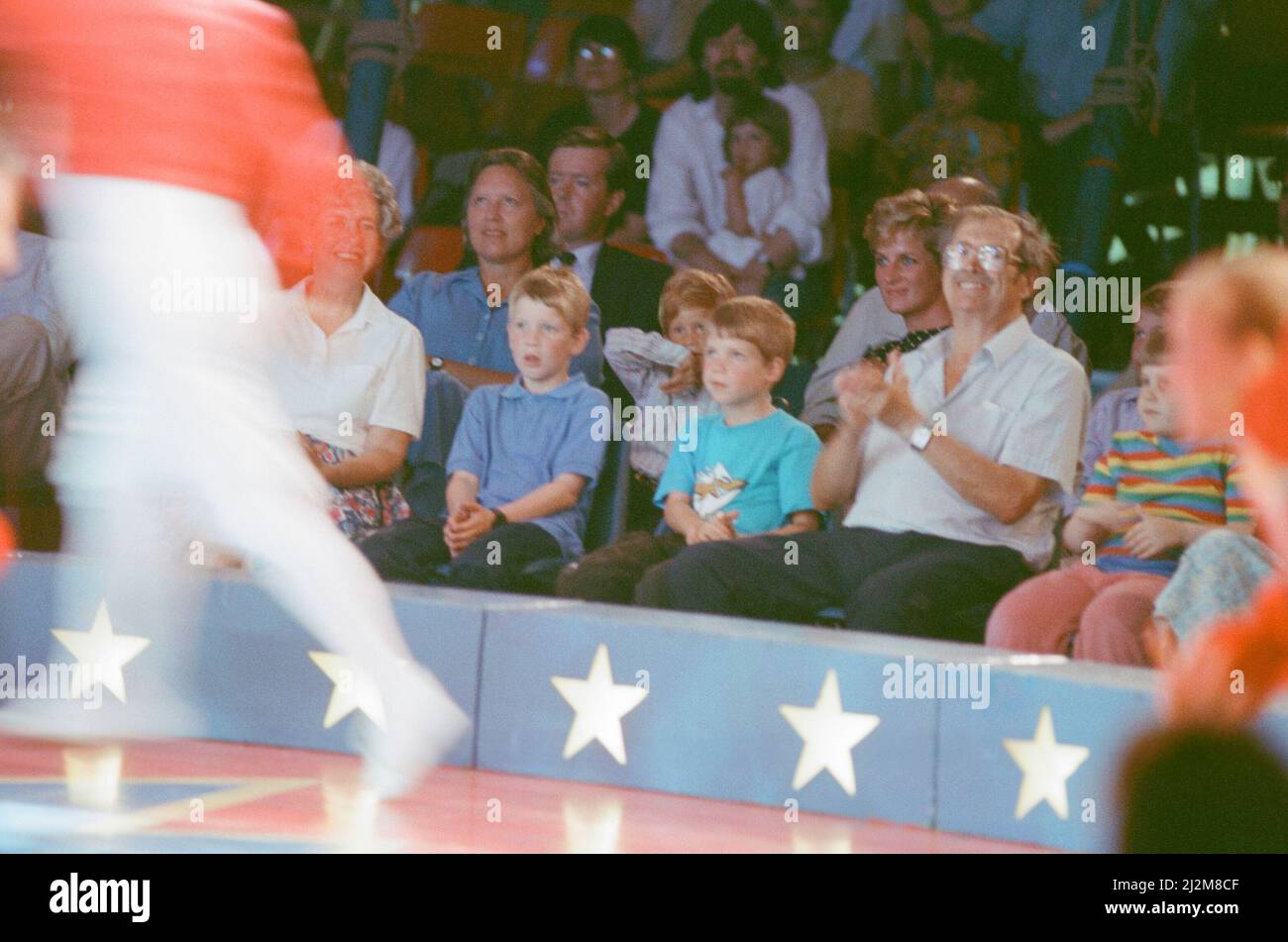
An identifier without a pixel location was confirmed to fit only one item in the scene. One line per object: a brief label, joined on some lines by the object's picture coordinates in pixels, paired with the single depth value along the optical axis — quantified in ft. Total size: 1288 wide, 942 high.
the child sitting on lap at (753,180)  32.19
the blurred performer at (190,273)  18.10
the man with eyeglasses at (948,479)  24.57
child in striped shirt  22.79
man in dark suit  30.66
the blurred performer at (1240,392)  9.72
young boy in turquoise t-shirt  27.04
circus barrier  20.77
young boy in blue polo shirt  28.30
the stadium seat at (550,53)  36.47
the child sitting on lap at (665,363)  29.01
